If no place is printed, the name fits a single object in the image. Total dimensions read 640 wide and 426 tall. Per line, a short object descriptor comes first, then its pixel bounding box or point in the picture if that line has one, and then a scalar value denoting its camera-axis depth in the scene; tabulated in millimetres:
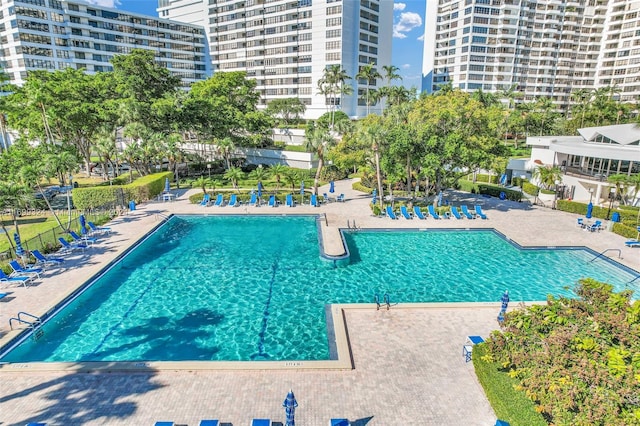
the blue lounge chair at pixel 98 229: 25328
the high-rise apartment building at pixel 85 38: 76188
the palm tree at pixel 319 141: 31995
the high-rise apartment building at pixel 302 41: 77812
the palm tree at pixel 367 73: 68850
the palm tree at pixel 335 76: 61125
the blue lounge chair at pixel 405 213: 29630
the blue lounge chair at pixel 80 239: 22862
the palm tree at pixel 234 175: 36469
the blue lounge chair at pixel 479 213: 29891
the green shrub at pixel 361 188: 38406
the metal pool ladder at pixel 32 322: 14210
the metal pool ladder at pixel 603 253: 21969
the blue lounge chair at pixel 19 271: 18391
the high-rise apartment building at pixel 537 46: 97875
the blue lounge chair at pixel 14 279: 17739
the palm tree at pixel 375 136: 28984
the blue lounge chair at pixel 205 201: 33031
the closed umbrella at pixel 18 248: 19511
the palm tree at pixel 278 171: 37988
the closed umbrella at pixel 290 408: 9000
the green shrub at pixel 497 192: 35581
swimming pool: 14234
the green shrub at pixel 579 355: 7711
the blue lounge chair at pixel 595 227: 26636
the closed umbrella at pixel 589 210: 29219
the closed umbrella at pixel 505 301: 14633
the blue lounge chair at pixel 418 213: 29641
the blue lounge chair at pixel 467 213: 29891
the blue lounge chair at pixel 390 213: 29398
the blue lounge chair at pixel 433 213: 29875
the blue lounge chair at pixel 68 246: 21828
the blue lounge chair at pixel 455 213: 29641
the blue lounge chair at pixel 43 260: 19828
